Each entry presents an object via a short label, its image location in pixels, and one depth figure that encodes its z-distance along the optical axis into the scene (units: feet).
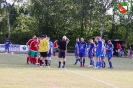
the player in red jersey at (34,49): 94.22
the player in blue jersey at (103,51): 90.48
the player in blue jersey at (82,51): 95.53
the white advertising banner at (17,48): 190.19
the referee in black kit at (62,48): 87.40
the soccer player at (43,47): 87.76
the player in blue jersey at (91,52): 96.83
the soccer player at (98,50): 89.15
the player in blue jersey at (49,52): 92.21
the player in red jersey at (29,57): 95.32
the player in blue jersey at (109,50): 93.40
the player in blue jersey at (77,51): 99.33
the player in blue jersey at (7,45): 174.29
